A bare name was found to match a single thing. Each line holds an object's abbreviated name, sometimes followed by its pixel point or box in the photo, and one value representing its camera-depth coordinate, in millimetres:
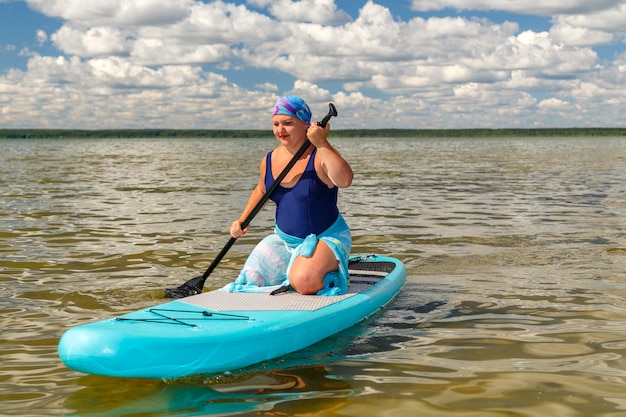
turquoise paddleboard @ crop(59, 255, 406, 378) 4562
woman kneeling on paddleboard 6094
